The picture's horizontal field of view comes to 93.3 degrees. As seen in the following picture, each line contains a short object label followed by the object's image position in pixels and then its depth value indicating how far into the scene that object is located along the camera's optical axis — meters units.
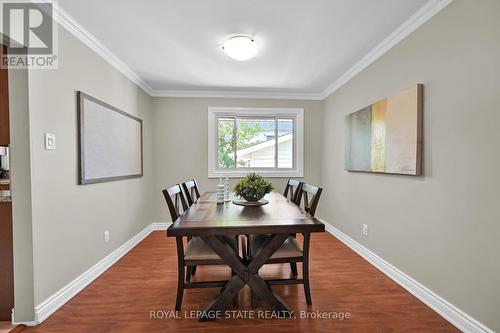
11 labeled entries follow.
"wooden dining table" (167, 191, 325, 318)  1.54
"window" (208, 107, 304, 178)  4.05
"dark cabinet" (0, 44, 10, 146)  1.66
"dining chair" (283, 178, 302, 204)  2.51
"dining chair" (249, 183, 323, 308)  1.79
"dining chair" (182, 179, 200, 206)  2.53
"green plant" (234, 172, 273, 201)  2.11
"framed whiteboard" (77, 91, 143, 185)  2.17
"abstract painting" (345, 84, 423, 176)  1.98
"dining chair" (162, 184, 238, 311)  1.73
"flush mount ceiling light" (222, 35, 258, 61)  2.23
